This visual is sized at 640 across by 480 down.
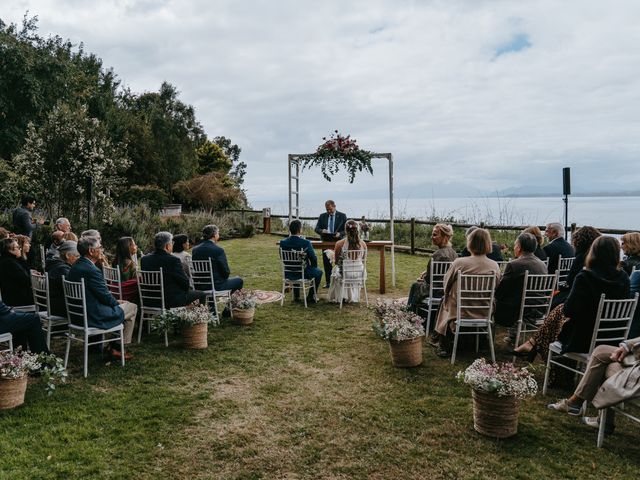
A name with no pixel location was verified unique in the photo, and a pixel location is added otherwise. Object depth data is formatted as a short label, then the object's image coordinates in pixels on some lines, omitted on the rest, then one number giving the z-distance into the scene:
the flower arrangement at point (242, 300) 6.47
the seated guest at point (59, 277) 4.97
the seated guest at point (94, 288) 4.63
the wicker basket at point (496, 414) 3.35
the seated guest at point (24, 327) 4.35
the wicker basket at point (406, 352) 4.79
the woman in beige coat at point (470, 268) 4.89
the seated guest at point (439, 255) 5.81
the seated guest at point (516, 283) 5.02
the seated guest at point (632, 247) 4.76
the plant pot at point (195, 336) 5.42
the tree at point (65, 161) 12.74
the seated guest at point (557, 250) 6.16
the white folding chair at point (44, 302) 4.91
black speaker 9.25
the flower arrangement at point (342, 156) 9.59
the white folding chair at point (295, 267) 7.48
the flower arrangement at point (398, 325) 4.75
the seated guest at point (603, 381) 3.18
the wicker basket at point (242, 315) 6.48
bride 7.48
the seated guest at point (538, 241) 5.94
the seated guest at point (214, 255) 6.46
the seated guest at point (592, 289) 3.74
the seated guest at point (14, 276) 4.89
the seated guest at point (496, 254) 6.39
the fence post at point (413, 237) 14.01
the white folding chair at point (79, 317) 4.57
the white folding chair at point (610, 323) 3.68
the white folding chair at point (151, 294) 5.55
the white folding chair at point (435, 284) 5.64
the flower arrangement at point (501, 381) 3.30
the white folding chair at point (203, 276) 6.28
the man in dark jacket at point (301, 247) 7.57
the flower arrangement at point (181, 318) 5.34
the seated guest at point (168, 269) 5.61
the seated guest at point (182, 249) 6.39
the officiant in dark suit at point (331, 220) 9.85
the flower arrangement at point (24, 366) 3.78
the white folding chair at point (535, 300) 4.99
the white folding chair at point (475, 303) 4.79
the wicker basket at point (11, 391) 3.79
